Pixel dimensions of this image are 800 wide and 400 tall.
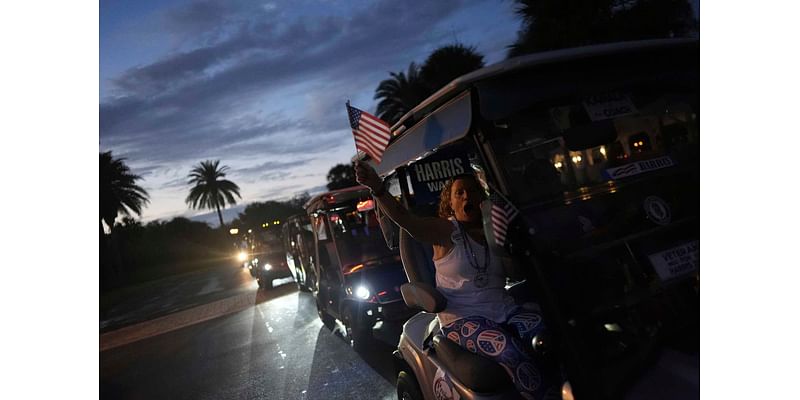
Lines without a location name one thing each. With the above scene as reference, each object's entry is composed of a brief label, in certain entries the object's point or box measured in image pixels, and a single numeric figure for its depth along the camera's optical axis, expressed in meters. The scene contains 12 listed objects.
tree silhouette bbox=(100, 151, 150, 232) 39.41
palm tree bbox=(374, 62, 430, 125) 34.97
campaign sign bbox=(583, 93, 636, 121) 2.60
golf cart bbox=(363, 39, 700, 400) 2.22
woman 2.70
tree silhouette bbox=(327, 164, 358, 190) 49.24
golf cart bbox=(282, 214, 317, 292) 10.73
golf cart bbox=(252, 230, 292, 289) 17.09
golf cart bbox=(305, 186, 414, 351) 7.42
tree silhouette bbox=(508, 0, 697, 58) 14.56
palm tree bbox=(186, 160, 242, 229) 70.00
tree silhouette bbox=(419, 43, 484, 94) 28.37
